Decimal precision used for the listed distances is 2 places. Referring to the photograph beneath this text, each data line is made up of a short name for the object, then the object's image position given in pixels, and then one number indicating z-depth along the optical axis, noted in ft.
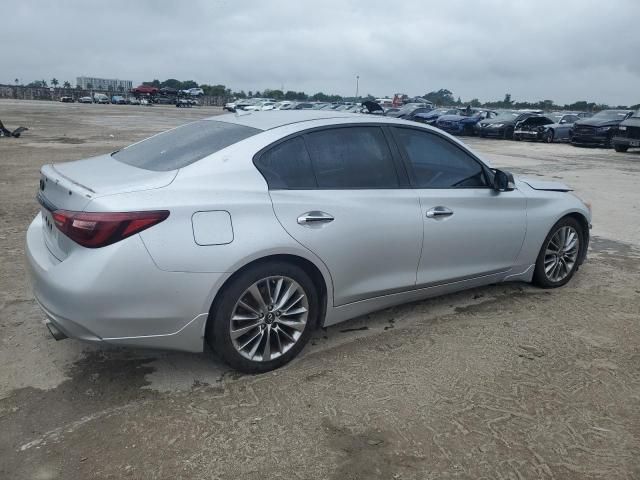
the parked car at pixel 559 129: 86.22
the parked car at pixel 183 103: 225.48
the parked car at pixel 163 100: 243.21
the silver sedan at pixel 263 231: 9.68
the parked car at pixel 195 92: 262.84
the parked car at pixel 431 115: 102.70
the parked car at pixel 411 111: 105.19
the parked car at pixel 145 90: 242.78
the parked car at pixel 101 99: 244.63
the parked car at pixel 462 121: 94.89
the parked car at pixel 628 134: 66.69
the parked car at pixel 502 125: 88.58
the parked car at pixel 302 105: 123.71
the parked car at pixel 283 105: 132.94
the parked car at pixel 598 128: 76.28
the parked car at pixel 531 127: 86.02
